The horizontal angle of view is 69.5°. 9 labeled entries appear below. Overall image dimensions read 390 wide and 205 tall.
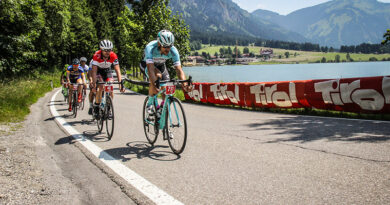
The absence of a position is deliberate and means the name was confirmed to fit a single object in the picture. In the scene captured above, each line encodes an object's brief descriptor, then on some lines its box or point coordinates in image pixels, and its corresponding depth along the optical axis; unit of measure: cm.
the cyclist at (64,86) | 1349
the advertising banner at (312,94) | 866
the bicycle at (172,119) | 480
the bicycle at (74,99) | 977
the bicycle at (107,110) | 641
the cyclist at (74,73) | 1079
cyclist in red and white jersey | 691
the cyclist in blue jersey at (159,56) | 495
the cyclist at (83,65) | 1068
